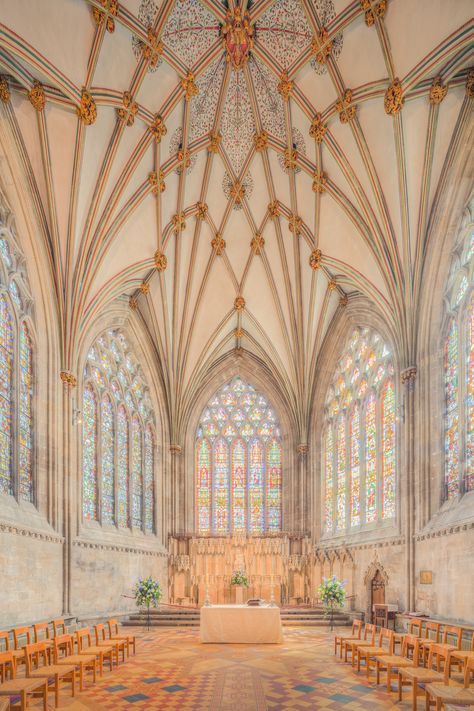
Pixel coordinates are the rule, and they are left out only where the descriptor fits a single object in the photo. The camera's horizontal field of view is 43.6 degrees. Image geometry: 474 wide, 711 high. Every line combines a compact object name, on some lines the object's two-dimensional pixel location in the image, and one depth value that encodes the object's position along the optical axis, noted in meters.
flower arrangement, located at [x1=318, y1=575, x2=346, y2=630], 18.61
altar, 15.55
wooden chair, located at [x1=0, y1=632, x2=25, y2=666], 9.62
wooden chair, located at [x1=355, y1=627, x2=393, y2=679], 10.68
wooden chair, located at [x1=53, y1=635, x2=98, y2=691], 10.02
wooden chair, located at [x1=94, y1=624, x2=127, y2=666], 11.98
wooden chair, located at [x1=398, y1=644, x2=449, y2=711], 8.42
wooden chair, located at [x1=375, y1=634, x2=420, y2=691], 9.50
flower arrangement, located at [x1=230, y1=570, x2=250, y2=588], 23.22
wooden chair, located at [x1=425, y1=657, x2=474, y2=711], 7.20
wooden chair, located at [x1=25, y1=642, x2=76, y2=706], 8.71
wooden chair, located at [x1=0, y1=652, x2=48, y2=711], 7.65
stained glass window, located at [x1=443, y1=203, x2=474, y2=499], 15.13
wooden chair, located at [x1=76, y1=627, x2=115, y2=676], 11.13
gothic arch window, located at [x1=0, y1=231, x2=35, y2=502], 15.45
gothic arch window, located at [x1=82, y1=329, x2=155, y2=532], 21.14
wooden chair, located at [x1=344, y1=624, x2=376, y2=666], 11.49
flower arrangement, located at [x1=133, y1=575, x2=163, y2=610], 19.27
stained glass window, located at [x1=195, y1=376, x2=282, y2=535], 27.19
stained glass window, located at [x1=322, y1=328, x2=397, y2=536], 20.39
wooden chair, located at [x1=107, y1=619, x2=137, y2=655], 13.06
